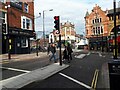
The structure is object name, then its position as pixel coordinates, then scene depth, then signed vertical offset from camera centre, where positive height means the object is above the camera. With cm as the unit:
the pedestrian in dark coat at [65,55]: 871 -101
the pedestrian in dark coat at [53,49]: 862 -46
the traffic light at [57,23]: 742 +163
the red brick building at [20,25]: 1378 +304
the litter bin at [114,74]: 316 -100
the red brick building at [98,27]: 2446 +468
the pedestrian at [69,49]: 865 -46
